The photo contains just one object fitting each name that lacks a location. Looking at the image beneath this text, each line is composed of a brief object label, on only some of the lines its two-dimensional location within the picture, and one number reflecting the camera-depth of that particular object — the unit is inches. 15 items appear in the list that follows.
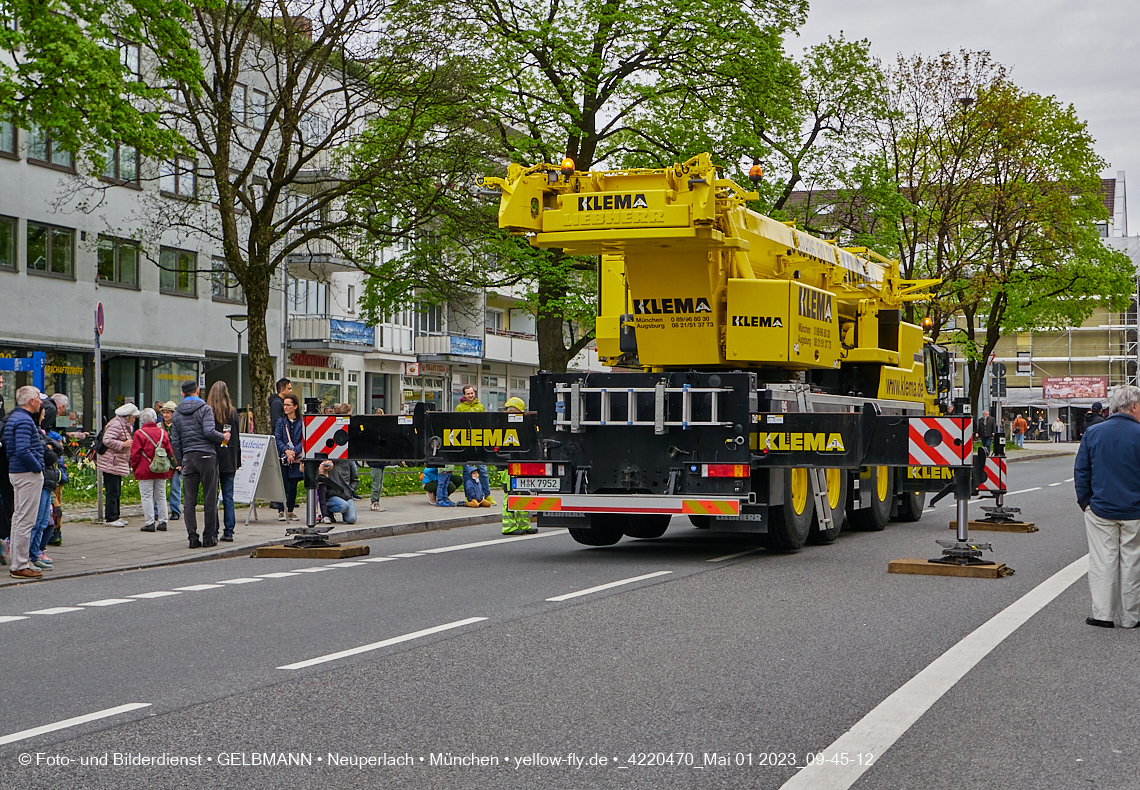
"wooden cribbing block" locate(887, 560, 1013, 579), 472.1
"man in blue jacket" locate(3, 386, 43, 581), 491.8
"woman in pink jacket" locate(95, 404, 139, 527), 697.6
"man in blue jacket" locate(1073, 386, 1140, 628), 366.3
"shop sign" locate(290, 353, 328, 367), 1898.4
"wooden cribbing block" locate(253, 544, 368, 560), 561.0
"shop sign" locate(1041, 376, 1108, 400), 4020.7
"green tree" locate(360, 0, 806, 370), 1116.5
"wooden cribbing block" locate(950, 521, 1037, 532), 681.4
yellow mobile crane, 508.7
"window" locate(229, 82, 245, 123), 1609.3
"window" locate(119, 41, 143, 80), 1389.0
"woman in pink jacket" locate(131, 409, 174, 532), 671.1
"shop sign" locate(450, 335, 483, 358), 2190.0
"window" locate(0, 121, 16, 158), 1326.3
